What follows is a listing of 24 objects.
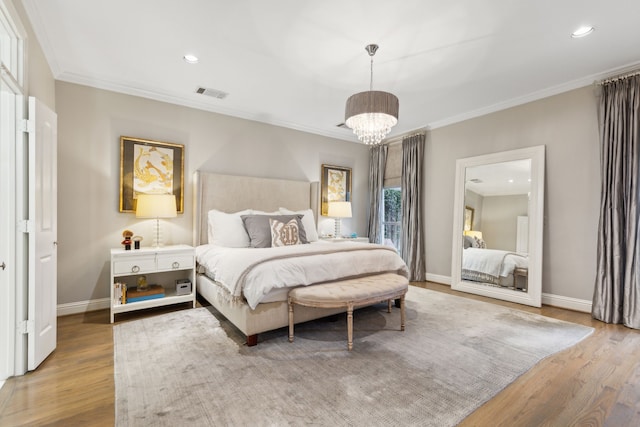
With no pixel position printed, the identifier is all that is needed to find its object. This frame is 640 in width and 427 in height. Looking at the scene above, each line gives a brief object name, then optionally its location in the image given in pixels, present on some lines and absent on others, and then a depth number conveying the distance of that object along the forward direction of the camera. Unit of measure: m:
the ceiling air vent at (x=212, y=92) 3.71
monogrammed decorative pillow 3.69
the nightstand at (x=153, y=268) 3.10
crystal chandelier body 2.67
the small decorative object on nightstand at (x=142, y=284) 3.44
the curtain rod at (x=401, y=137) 5.16
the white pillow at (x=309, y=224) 4.33
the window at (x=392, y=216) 5.75
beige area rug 1.67
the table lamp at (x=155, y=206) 3.37
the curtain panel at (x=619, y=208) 3.01
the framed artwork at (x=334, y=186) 5.47
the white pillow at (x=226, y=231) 3.75
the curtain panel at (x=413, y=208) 5.09
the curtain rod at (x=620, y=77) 3.07
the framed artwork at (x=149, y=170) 3.58
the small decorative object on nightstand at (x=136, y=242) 3.32
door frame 1.98
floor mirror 3.80
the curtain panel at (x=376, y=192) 5.82
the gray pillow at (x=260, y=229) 3.71
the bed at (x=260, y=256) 2.51
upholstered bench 2.47
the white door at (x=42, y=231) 2.08
